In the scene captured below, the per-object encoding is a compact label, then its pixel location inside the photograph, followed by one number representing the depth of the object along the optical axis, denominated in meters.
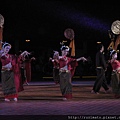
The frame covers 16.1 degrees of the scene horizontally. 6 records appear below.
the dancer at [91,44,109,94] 13.70
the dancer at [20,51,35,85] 18.66
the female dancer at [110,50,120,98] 12.23
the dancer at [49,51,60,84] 18.50
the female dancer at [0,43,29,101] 11.38
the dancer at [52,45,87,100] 11.68
